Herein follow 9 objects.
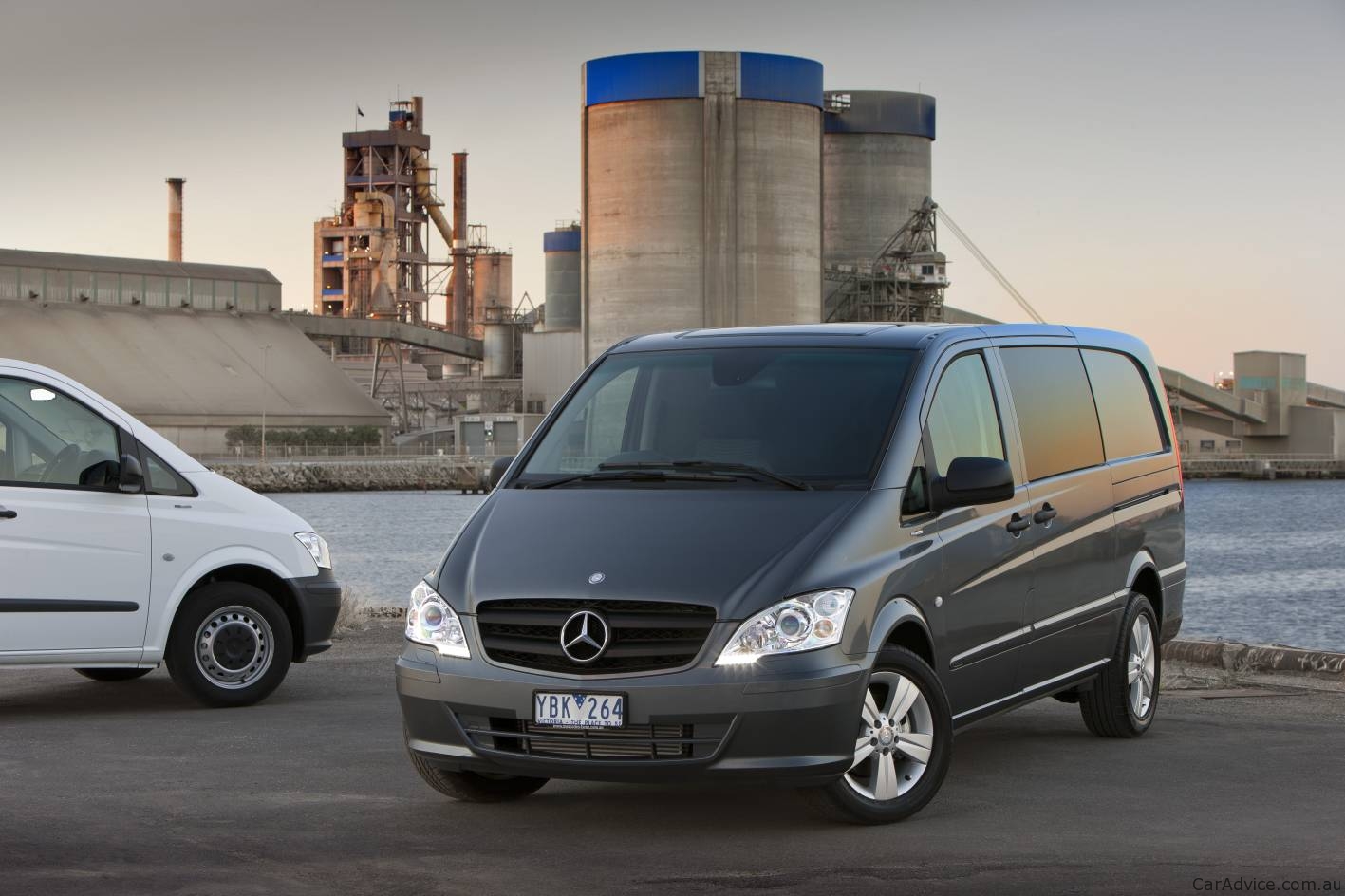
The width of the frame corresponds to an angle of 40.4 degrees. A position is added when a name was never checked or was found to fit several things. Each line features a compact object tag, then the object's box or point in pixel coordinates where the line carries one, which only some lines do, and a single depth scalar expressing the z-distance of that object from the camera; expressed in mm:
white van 9914
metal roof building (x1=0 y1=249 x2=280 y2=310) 112812
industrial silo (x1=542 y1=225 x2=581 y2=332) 128500
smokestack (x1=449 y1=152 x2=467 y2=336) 139375
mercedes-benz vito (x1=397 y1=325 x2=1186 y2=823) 6473
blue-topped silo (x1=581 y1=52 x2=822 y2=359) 99750
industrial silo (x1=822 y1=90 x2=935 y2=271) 124688
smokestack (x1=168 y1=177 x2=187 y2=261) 136250
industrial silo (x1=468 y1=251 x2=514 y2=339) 142625
